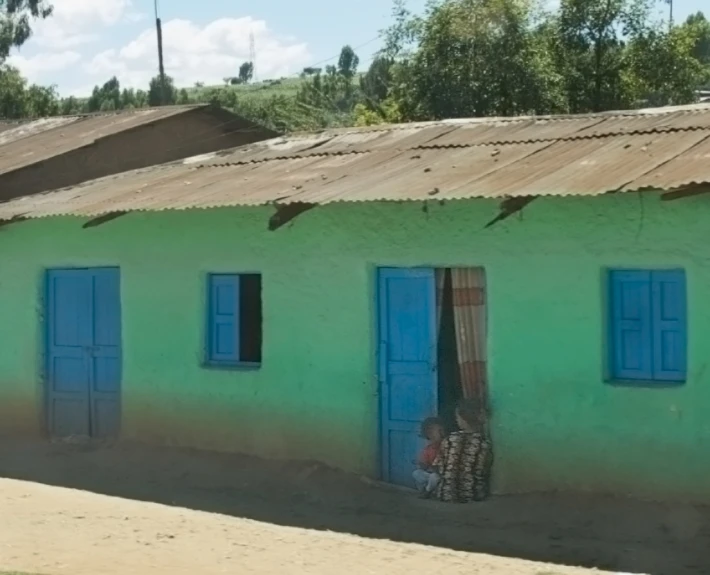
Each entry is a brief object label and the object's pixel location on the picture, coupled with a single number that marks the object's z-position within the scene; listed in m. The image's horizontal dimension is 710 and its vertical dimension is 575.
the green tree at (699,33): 25.75
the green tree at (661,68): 24.36
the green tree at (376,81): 28.82
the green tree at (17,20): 35.88
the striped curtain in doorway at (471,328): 9.67
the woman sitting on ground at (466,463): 9.45
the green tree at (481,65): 23.27
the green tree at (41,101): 38.47
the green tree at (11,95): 37.67
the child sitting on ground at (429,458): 9.62
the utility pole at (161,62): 33.81
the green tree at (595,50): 24.23
